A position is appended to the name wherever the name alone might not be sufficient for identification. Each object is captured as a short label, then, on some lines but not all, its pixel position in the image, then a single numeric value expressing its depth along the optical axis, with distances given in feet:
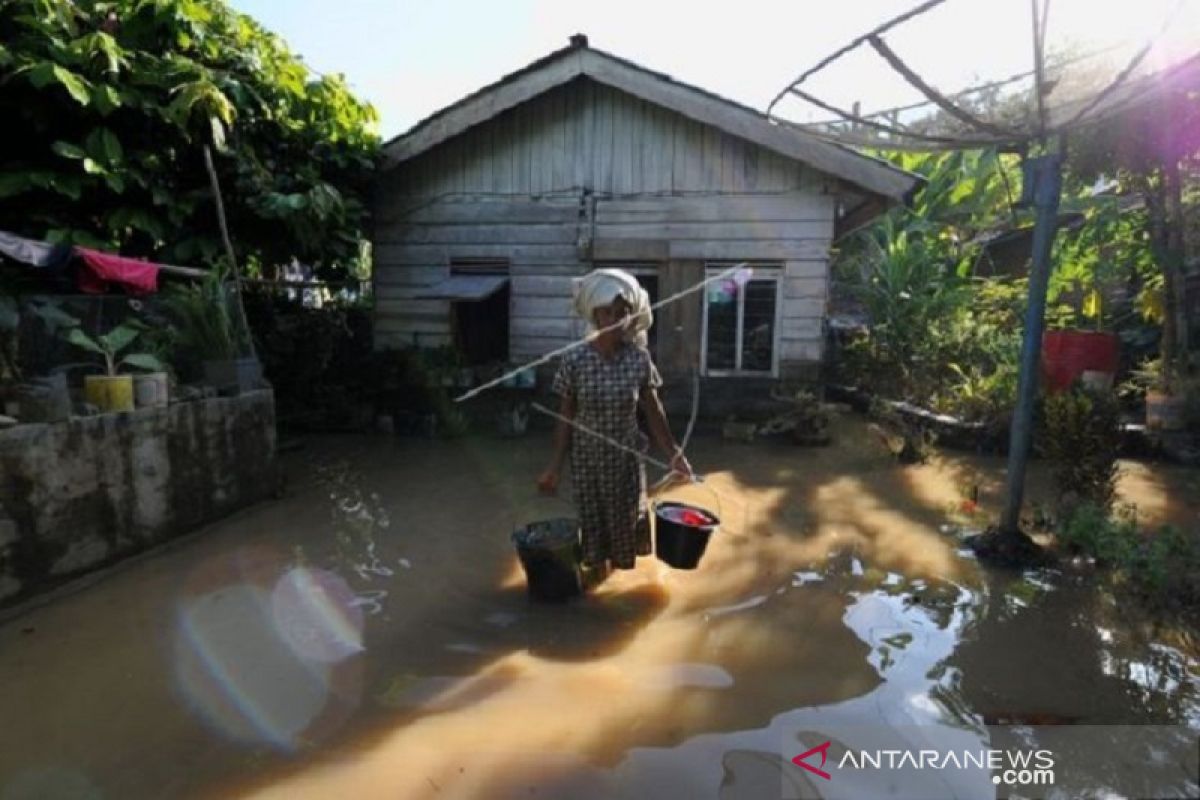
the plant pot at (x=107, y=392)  15.39
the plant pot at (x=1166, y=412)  24.29
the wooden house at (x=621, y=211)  28.43
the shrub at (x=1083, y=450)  16.58
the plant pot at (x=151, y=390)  16.25
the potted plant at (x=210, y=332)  19.13
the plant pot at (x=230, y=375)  19.39
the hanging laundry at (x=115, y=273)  18.70
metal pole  14.21
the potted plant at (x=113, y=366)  15.42
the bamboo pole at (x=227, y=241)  20.95
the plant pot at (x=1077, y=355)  27.45
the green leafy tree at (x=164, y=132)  20.59
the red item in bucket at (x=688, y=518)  12.70
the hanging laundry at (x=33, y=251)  17.11
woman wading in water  12.28
